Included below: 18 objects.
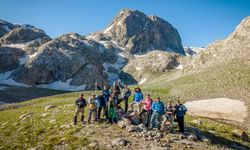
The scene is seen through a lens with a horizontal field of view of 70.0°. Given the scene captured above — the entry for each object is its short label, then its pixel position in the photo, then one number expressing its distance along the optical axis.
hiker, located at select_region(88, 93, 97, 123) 19.52
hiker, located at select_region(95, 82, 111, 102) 20.55
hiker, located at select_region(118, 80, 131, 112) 21.29
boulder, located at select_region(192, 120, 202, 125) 24.40
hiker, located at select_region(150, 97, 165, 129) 18.16
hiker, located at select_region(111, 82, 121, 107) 21.17
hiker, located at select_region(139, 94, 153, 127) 18.77
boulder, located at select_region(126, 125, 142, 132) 17.44
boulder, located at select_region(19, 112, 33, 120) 26.00
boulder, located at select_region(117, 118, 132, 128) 18.35
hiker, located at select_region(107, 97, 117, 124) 19.22
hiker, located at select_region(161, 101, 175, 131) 18.09
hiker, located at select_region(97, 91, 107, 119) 19.76
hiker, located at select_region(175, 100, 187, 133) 18.67
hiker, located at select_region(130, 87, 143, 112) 20.56
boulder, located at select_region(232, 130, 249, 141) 22.28
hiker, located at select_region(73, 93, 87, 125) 19.67
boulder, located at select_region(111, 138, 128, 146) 15.45
